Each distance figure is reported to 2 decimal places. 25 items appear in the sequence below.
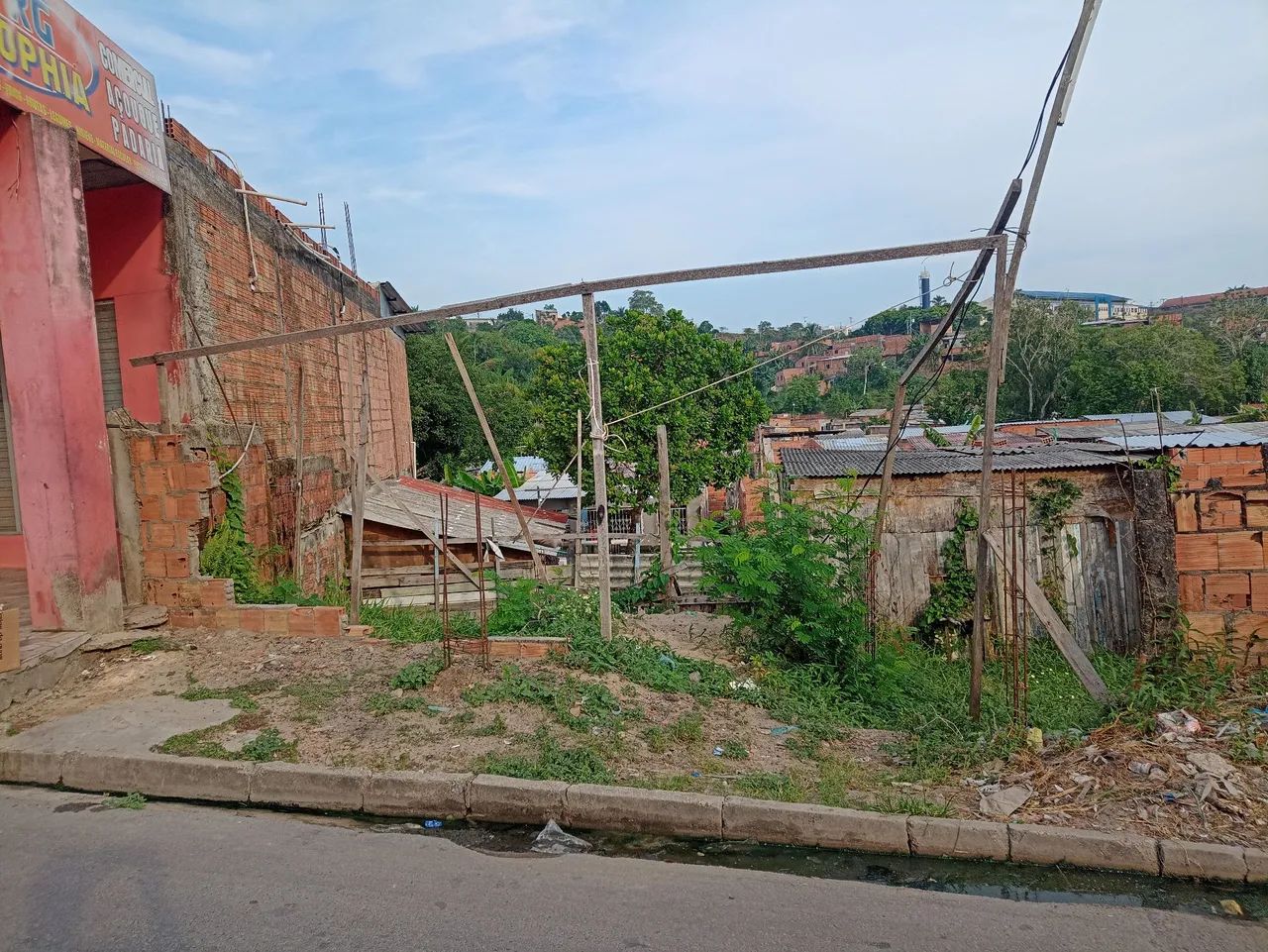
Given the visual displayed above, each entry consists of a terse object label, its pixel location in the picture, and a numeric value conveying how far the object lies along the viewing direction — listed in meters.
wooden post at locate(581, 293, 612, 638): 6.13
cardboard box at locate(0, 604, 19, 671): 5.72
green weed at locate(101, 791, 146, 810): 4.64
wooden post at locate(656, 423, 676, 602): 10.45
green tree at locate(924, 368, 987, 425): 33.75
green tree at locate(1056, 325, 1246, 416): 30.59
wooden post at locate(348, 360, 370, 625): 7.34
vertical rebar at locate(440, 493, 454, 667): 6.13
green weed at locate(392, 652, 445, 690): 5.97
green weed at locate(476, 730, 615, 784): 4.74
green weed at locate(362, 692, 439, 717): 5.64
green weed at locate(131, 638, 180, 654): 6.84
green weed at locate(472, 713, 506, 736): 5.30
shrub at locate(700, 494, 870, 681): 6.62
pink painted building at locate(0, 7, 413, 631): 6.42
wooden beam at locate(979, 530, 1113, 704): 5.13
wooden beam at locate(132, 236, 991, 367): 5.37
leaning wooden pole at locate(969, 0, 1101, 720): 4.41
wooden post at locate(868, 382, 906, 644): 6.00
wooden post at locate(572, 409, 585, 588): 10.76
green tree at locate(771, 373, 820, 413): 50.28
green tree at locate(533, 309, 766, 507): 21.70
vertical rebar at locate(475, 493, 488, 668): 6.19
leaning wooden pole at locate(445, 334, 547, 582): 6.54
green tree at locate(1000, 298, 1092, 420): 34.12
